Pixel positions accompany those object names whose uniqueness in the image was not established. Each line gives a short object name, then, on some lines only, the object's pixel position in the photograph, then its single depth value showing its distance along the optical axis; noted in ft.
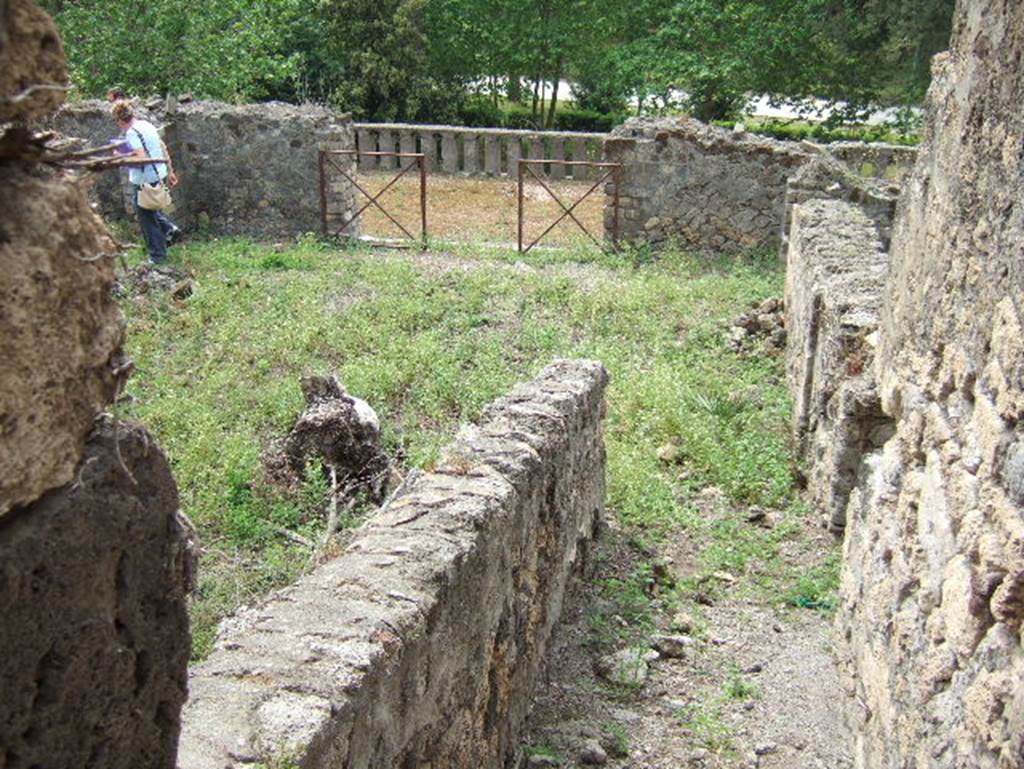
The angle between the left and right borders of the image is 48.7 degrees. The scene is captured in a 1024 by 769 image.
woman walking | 32.58
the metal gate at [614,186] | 41.11
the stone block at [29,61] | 5.01
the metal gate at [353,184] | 40.52
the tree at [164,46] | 49.80
